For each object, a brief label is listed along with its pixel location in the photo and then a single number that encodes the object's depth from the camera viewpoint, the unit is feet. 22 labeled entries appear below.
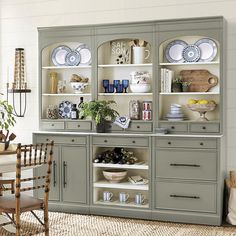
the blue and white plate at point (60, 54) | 19.22
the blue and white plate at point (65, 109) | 19.10
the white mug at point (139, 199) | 17.46
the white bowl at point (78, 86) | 18.63
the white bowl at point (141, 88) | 17.72
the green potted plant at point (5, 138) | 14.57
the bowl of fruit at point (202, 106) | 16.83
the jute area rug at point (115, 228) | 15.47
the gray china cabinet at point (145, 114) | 16.46
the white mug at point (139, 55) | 18.00
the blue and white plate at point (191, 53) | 17.30
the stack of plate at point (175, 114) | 17.21
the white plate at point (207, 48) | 17.20
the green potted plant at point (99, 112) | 17.57
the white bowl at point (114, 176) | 17.76
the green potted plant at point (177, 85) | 17.35
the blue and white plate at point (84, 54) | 18.90
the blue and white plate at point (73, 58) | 18.98
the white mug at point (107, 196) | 17.87
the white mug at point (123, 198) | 17.69
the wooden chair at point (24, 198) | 12.66
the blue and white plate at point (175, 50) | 17.58
